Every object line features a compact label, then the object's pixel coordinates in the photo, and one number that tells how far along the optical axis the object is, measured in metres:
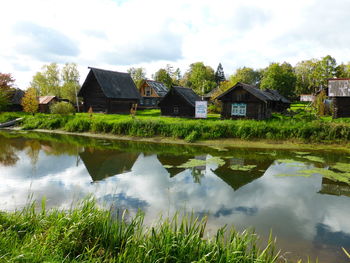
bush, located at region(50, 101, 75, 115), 30.27
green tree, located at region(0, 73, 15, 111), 37.45
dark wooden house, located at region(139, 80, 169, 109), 48.97
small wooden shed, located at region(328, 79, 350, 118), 26.34
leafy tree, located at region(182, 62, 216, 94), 67.25
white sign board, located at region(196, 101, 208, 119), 28.73
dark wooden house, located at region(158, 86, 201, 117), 30.59
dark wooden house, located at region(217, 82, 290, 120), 27.05
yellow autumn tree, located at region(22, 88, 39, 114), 38.31
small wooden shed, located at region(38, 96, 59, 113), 42.56
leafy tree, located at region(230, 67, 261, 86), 82.88
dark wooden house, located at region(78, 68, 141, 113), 35.84
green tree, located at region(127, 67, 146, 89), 83.97
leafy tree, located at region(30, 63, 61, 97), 66.88
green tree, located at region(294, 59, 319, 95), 70.00
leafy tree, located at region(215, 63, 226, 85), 85.06
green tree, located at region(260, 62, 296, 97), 57.41
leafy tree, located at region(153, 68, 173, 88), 69.88
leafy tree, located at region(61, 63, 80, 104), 66.81
